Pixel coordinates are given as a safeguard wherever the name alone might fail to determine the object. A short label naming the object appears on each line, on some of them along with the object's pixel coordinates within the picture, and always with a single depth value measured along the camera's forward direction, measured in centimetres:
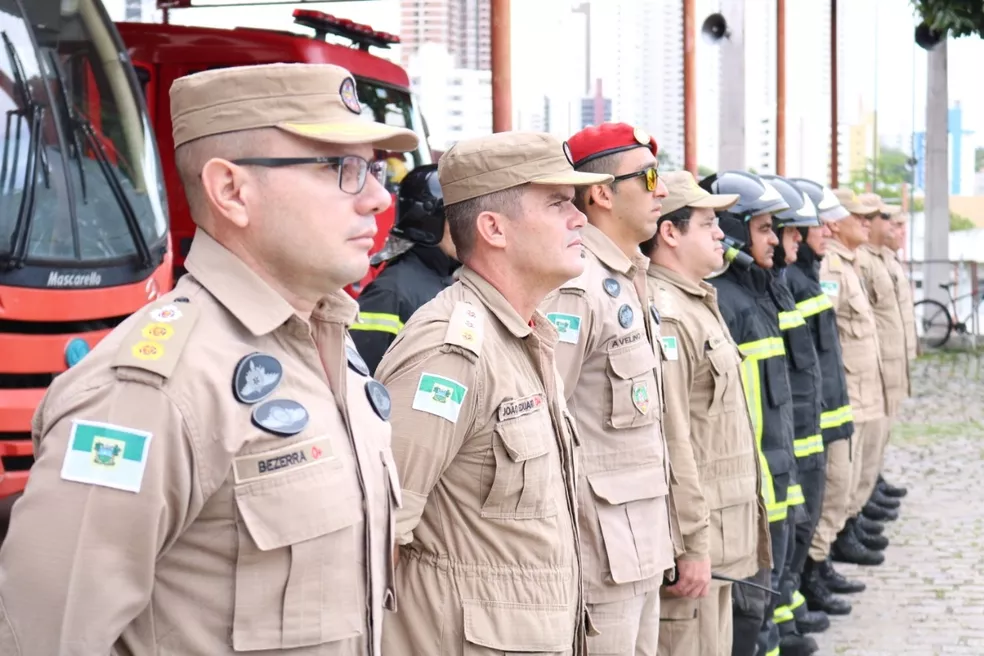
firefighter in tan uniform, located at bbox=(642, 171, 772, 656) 505
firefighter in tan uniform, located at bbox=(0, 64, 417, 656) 200
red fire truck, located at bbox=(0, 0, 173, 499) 554
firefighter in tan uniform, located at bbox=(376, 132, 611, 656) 316
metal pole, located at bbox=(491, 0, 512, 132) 701
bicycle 2209
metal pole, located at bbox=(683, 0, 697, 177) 1338
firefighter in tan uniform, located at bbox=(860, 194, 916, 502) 1076
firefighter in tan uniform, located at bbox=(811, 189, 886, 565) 916
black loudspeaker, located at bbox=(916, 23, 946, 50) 2230
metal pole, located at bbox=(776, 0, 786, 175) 1816
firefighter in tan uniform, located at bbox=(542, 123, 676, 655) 411
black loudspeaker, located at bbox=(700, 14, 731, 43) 1716
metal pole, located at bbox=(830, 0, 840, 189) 2266
